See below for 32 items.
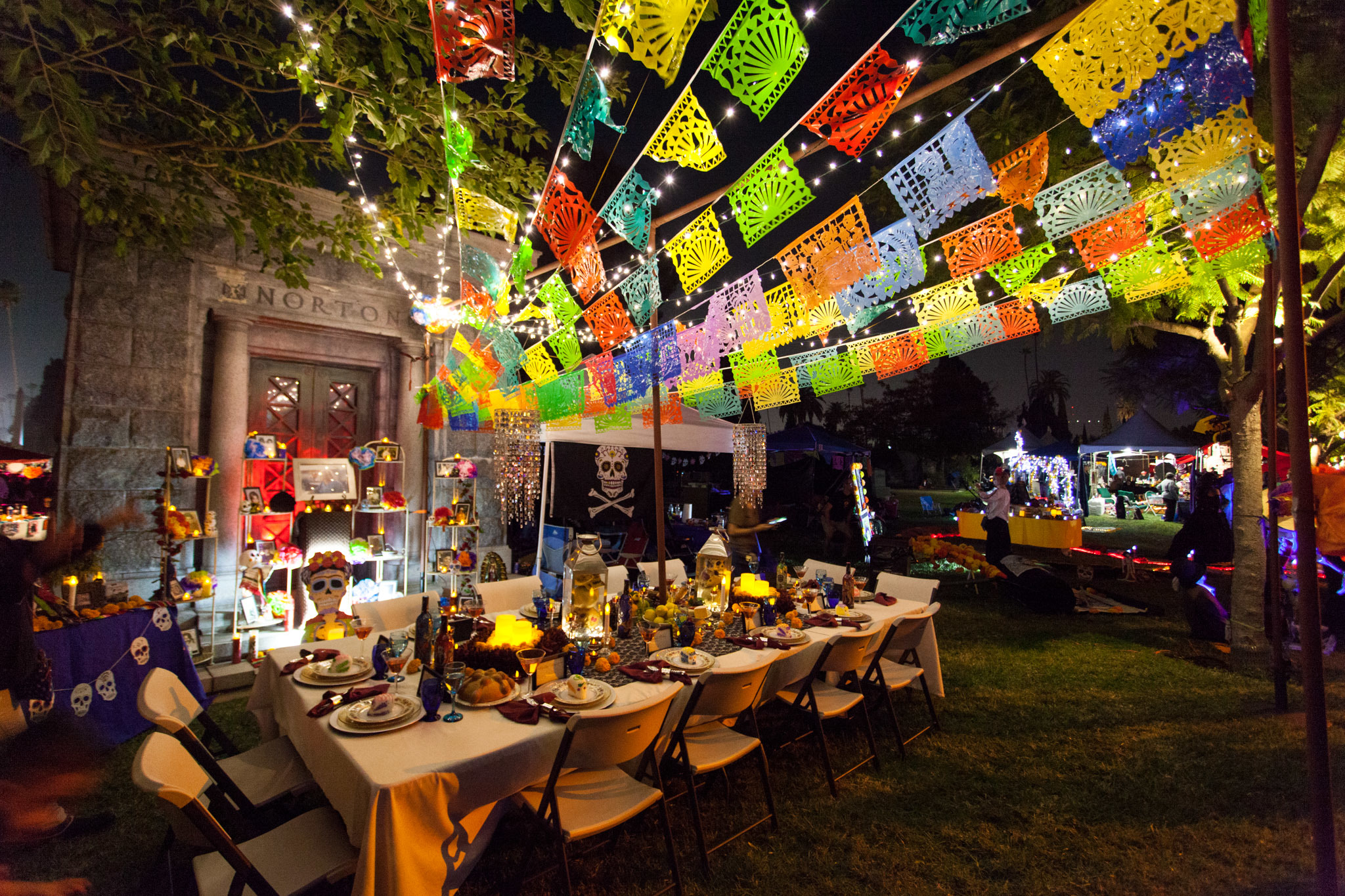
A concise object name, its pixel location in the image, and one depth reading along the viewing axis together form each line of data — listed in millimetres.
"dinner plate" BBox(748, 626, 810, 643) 3164
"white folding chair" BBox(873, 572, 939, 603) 4445
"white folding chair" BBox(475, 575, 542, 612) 4207
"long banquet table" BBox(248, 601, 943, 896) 1699
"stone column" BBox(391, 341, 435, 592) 6527
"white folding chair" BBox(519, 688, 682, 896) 1981
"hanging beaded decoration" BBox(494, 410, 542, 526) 5980
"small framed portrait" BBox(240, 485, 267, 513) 4941
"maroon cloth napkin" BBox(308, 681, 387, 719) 2234
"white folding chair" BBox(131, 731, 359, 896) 1608
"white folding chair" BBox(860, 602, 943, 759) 3398
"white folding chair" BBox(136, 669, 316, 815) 2031
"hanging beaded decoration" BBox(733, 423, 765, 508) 7156
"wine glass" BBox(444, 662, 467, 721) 2389
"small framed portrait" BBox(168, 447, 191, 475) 4519
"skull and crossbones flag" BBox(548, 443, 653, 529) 7043
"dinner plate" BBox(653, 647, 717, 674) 2711
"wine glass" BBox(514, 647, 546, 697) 2600
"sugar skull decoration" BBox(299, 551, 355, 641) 4121
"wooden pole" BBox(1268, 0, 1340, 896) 1139
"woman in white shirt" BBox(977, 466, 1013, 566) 7741
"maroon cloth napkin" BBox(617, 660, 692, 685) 2598
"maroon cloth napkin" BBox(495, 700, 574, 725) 2190
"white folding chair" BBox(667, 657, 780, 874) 2416
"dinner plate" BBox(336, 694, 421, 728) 2121
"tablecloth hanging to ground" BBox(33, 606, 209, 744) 3145
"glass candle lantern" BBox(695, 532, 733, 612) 3959
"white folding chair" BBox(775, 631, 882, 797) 2973
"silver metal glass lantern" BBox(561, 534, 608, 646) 3295
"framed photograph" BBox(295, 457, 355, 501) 5324
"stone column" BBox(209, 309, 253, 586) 5383
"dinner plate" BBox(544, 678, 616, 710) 2289
